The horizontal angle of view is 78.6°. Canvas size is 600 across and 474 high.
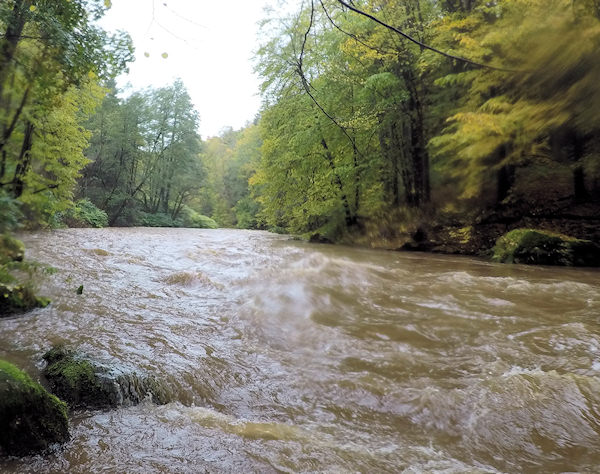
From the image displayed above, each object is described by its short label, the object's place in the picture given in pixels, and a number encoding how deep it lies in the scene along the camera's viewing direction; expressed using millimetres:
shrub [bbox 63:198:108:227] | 18750
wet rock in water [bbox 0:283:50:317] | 4004
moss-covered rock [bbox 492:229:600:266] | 8250
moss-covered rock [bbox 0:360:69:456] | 1832
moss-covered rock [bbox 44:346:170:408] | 2500
